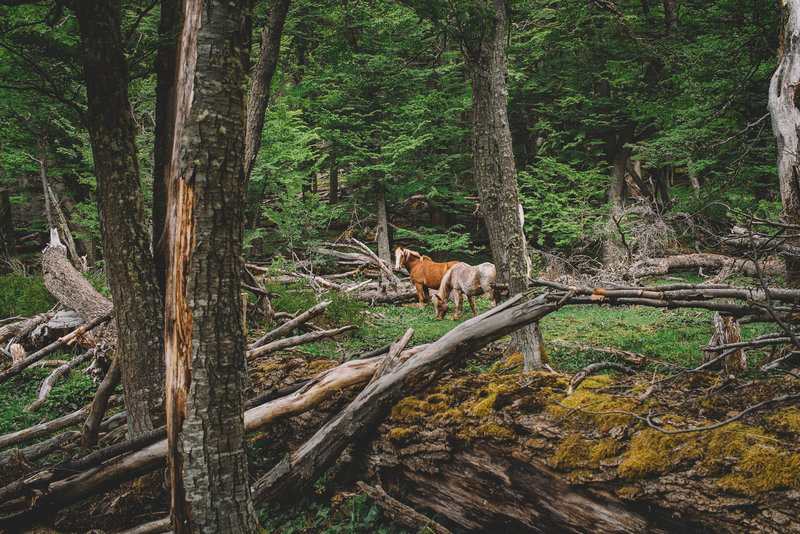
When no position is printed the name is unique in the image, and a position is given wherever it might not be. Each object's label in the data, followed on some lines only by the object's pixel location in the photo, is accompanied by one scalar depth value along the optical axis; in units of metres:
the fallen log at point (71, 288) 7.55
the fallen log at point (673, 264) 12.31
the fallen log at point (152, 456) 2.95
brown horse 12.03
